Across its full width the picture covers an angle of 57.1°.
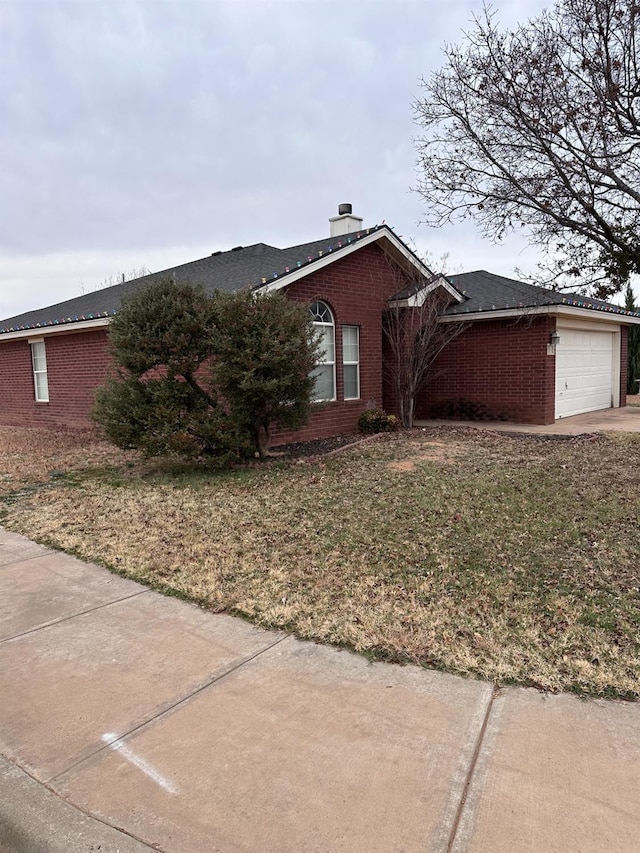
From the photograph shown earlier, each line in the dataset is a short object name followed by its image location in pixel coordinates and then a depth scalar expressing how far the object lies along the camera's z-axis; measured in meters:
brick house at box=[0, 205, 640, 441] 11.85
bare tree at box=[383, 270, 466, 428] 12.47
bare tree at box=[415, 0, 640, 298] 7.71
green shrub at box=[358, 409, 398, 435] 12.25
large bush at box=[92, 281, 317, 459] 8.16
